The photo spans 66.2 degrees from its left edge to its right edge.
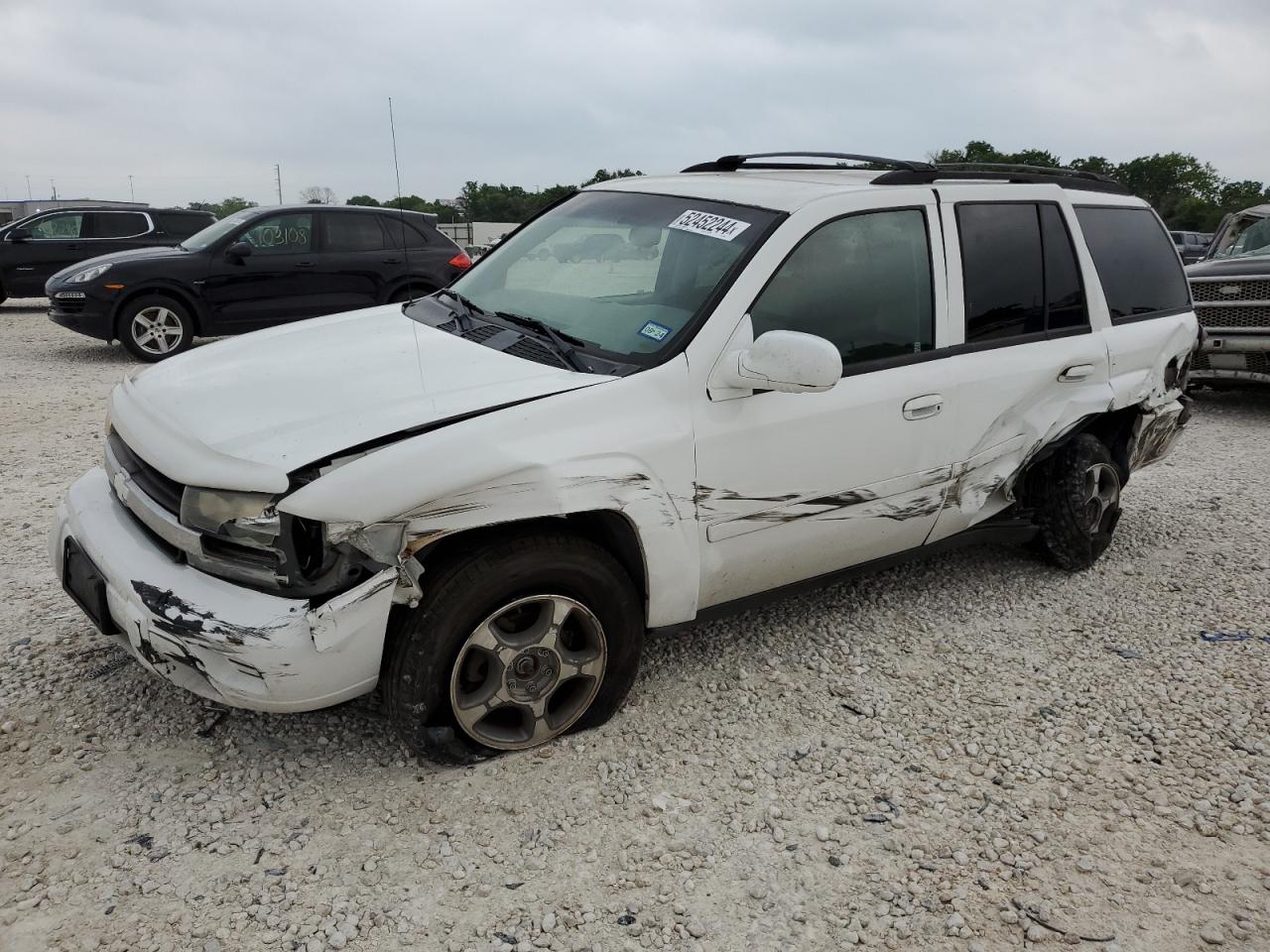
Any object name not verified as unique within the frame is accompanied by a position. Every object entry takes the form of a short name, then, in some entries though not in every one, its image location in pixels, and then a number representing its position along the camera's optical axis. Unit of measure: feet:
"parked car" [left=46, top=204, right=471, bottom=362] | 32.19
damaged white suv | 8.46
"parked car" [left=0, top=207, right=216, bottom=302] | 46.91
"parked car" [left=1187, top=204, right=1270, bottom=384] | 26.81
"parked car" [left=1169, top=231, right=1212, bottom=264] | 87.90
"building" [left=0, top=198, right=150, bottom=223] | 48.52
